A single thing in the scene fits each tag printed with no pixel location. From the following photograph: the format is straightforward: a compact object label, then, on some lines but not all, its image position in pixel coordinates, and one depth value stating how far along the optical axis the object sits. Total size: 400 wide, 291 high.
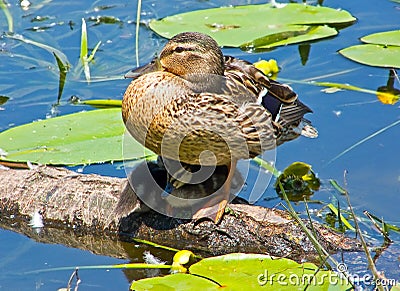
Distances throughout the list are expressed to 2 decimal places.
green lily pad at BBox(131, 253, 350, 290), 7.79
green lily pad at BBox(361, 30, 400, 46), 13.47
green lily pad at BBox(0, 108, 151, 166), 10.70
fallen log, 9.09
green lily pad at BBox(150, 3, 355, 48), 13.86
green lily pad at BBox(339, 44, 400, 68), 13.02
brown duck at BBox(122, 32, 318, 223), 9.38
